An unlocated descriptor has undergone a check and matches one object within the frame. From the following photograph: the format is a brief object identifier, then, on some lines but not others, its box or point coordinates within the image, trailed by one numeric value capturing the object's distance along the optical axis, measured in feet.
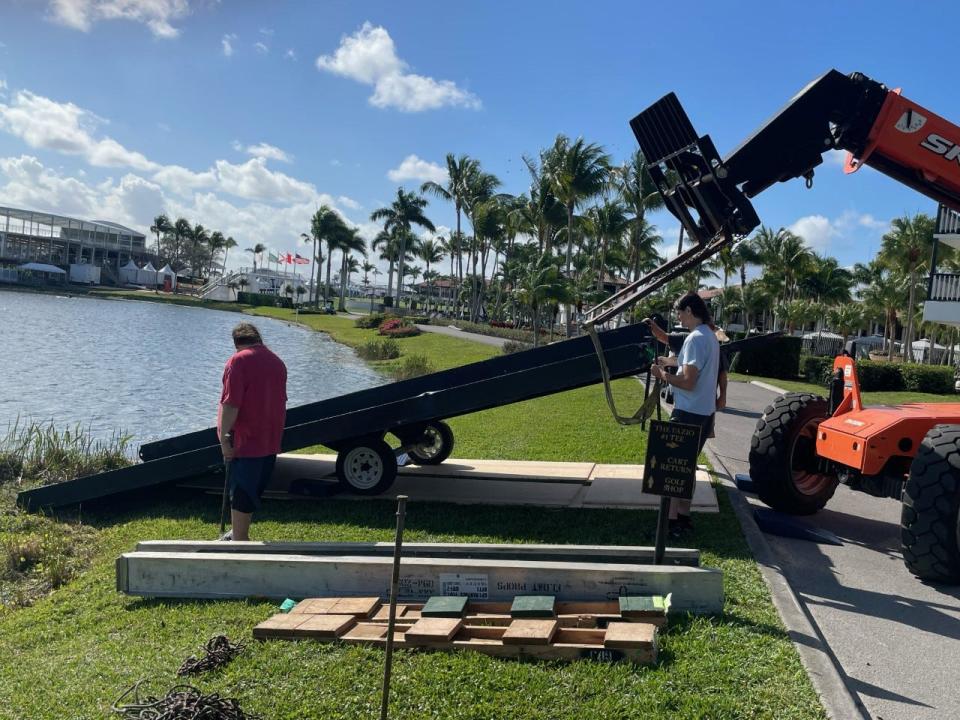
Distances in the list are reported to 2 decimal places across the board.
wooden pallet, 14.08
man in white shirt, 20.34
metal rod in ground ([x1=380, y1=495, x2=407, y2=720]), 11.16
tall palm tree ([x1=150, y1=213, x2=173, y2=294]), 468.75
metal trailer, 24.41
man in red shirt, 20.45
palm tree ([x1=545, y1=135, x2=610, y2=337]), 153.69
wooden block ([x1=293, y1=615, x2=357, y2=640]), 14.92
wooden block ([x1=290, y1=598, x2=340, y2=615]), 16.15
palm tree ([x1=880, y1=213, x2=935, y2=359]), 156.87
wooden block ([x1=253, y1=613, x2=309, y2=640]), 15.15
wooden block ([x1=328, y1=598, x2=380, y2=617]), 15.93
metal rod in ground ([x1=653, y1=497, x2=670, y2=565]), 17.28
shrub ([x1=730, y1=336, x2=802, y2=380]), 101.04
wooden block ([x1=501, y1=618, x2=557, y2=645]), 14.16
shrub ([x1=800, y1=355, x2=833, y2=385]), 97.71
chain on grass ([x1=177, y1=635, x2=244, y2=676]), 14.05
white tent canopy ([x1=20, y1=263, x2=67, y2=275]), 334.03
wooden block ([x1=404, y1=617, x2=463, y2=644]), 14.53
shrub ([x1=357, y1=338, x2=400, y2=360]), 119.34
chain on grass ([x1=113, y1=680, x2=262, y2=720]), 12.01
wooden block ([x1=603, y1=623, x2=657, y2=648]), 13.82
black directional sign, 17.10
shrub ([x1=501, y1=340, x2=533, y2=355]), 113.37
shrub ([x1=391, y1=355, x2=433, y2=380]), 90.21
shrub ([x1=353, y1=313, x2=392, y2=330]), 190.08
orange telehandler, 21.13
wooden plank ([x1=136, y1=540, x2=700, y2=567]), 17.95
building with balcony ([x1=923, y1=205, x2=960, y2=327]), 88.53
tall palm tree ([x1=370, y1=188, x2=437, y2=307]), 279.69
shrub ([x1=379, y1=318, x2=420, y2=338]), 158.20
